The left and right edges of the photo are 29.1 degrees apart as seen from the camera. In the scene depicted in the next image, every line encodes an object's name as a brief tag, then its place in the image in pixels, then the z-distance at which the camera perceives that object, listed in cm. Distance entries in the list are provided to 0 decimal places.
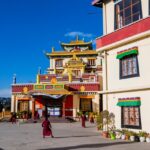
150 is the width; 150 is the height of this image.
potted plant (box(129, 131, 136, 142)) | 1334
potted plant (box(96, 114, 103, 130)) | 1665
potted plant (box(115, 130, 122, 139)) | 1425
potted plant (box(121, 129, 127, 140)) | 1389
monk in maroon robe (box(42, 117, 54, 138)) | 1510
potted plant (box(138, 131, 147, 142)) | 1298
